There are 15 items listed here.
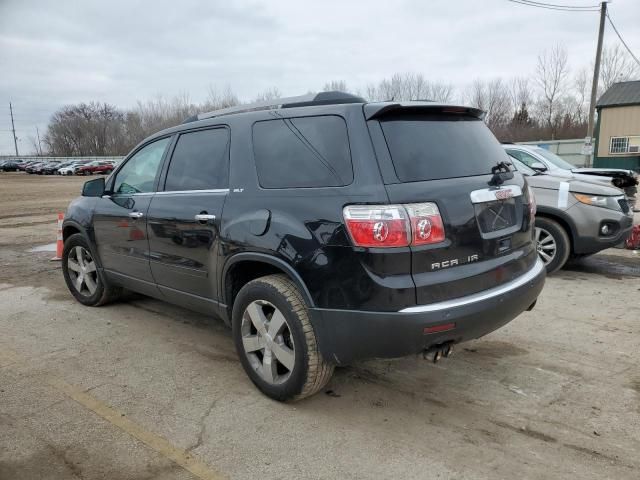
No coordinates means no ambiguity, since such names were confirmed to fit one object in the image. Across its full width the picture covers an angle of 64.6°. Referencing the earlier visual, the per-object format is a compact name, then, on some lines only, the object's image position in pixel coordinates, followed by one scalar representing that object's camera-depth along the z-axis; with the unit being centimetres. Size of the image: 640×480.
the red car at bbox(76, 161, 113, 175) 5453
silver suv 625
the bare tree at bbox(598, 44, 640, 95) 4425
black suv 273
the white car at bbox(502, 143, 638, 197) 718
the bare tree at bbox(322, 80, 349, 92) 4026
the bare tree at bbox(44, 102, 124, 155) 8894
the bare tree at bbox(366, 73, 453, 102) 4469
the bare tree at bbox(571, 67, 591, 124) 4866
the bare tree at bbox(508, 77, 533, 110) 5325
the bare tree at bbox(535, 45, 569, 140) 4892
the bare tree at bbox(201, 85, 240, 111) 6259
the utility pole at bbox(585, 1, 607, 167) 1912
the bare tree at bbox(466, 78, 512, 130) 5253
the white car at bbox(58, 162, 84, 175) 5503
